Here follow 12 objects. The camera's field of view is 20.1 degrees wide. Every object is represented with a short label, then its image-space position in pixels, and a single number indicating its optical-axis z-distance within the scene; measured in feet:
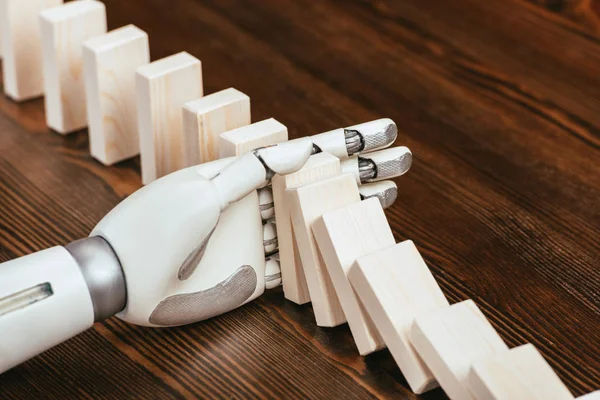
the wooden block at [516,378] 2.43
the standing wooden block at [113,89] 2.99
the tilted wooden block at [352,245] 2.62
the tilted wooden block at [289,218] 2.68
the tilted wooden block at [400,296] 2.55
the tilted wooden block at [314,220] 2.65
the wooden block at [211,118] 2.80
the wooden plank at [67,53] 3.07
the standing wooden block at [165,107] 2.91
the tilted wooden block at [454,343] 2.49
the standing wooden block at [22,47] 3.22
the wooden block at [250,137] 2.72
